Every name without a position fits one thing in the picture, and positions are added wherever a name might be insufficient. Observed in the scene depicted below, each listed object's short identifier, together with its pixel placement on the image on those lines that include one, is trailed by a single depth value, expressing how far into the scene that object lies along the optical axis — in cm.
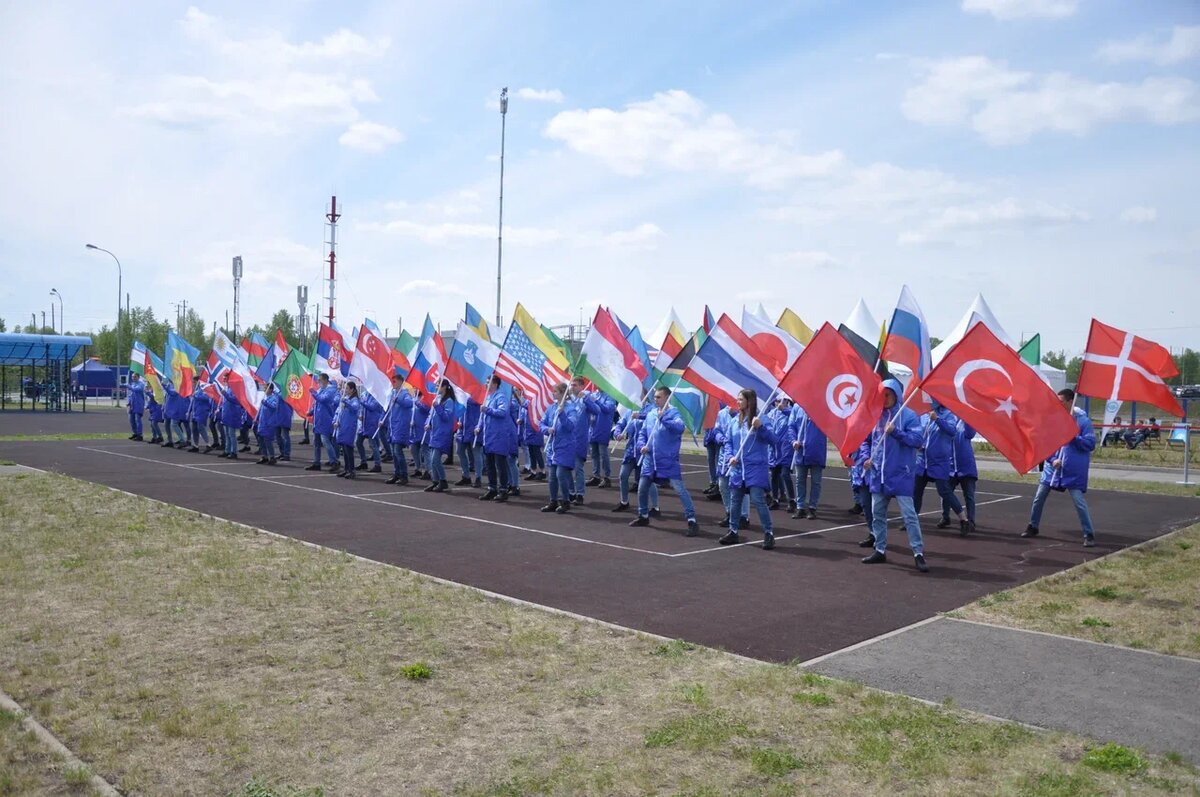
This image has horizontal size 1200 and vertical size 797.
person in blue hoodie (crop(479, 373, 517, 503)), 1576
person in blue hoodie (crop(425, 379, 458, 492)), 1711
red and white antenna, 5253
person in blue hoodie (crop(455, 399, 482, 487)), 1778
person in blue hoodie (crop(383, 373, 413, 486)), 1833
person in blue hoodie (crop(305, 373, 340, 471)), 2066
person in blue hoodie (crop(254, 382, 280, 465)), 2230
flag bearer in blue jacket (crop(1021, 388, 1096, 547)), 1224
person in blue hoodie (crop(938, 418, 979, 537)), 1388
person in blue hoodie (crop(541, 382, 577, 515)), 1459
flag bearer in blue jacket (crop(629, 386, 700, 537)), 1303
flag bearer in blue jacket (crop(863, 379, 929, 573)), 1030
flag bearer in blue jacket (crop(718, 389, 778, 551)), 1132
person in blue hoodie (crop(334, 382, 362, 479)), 1962
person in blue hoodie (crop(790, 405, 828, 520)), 1498
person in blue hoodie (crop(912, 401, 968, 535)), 1335
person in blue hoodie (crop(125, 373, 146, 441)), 2859
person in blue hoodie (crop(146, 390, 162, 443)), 2783
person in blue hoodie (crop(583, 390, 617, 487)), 1660
